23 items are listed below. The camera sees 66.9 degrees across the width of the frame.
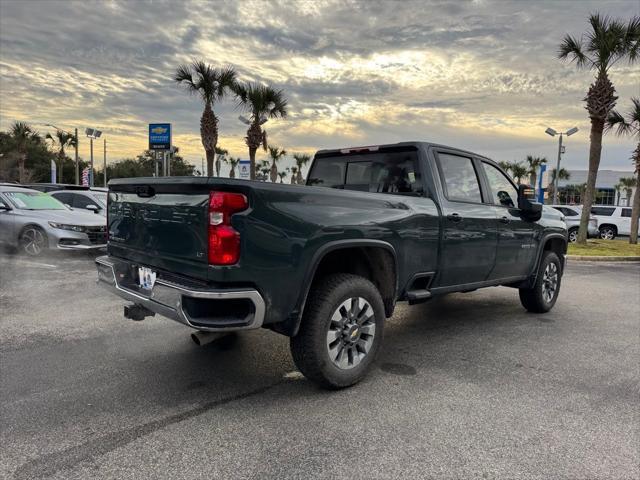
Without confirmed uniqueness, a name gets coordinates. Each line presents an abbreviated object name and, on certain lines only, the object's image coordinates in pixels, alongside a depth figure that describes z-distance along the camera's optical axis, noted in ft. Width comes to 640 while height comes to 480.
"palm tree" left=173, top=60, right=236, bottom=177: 71.97
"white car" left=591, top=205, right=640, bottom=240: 72.02
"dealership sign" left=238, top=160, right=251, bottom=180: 70.39
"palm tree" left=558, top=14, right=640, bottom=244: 49.47
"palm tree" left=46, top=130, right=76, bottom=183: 179.22
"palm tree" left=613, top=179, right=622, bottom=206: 246.88
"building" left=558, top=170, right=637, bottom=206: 251.39
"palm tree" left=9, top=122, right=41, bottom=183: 146.00
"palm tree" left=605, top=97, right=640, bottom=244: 59.11
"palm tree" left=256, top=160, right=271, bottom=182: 210.34
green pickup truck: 9.94
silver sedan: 31.76
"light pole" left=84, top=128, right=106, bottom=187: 129.24
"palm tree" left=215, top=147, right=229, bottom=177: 164.23
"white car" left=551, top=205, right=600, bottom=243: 62.85
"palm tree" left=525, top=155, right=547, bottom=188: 200.23
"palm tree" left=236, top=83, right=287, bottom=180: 75.87
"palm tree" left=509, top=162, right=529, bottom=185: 197.93
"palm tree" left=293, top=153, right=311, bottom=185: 198.09
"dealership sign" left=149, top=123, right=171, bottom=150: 85.51
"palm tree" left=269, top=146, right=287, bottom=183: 175.52
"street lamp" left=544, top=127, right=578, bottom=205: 86.07
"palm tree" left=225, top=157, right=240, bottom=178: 226.17
